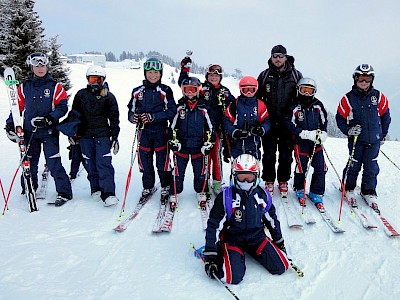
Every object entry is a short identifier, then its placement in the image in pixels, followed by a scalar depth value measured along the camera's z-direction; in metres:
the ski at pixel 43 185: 6.00
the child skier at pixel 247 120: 5.38
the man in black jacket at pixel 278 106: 5.71
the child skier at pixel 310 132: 5.43
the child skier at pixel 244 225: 3.78
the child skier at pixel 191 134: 5.47
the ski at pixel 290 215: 4.91
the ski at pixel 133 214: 4.86
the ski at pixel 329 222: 4.77
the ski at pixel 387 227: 4.62
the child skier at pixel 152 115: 5.60
